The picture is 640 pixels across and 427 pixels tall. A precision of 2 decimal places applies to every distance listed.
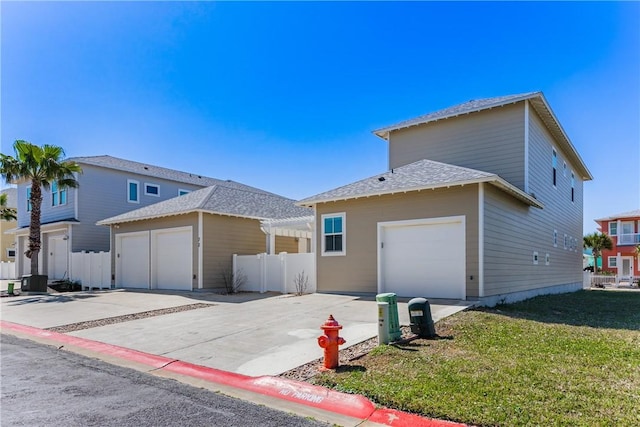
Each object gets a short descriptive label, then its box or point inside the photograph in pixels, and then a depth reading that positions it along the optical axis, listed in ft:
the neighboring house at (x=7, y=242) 128.36
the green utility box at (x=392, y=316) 23.49
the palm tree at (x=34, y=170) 67.51
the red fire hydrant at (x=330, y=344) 19.70
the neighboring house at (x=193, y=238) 57.88
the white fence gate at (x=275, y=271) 52.49
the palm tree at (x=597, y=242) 136.77
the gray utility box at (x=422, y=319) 24.93
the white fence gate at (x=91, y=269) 70.03
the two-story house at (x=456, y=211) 39.37
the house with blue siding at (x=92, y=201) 81.20
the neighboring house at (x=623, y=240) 132.77
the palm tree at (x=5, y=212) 115.02
